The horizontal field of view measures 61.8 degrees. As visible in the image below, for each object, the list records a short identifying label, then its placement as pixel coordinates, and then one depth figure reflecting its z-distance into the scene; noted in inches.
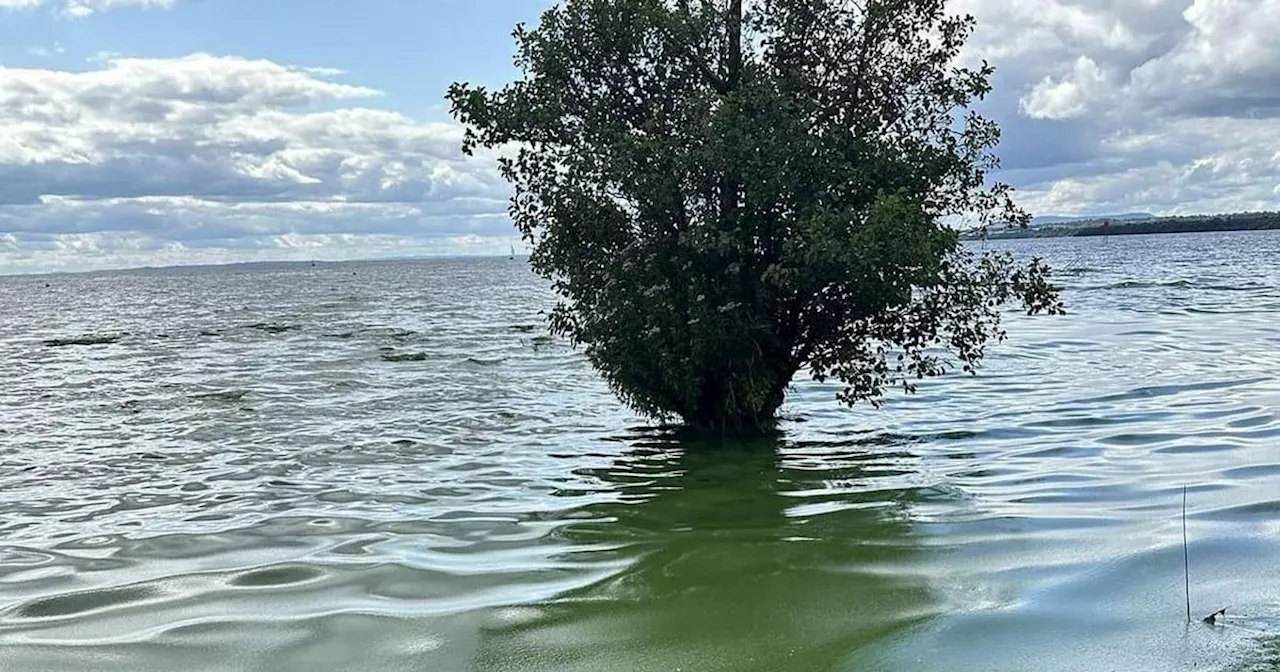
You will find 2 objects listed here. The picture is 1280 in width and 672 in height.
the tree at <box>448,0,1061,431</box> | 582.9
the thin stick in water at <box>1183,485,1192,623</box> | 307.5
